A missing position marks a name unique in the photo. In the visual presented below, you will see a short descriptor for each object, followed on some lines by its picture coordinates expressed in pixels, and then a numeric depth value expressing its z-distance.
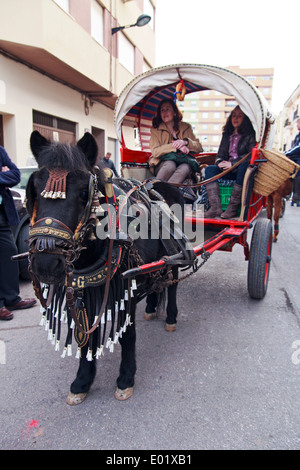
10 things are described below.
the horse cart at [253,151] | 3.26
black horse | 1.44
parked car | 4.14
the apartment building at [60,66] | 7.09
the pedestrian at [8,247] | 3.15
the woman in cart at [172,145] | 3.68
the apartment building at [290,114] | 33.59
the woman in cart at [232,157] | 3.63
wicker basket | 3.36
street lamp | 9.73
